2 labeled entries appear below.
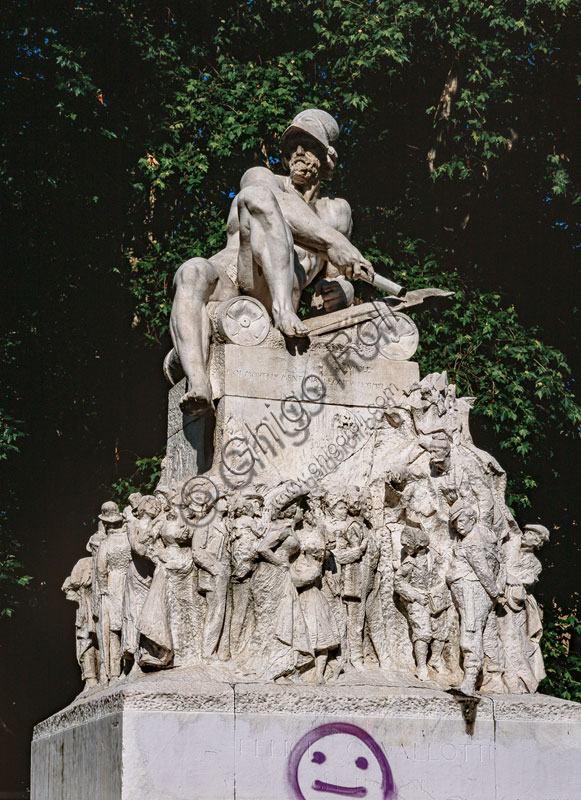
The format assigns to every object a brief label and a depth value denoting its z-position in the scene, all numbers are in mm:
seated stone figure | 10453
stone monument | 8727
